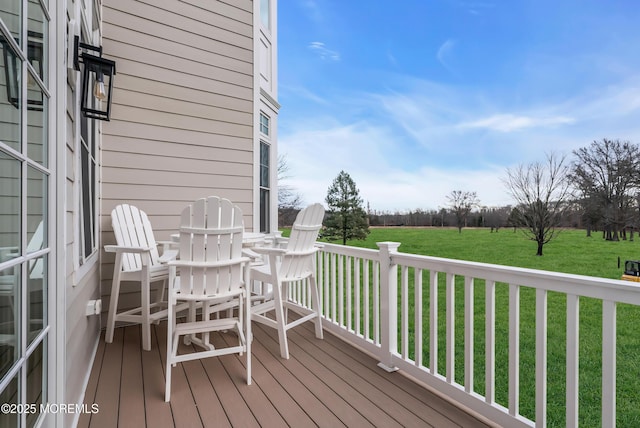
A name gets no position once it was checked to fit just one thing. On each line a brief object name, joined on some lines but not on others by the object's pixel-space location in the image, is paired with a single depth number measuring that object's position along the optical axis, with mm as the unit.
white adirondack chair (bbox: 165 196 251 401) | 2209
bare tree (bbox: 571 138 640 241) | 14777
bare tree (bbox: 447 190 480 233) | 18453
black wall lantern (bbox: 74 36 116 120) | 2000
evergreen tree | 19031
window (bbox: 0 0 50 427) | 907
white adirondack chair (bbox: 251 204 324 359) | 2742
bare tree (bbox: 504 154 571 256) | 15078
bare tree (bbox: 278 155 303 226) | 17047
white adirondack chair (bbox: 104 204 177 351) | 2785
